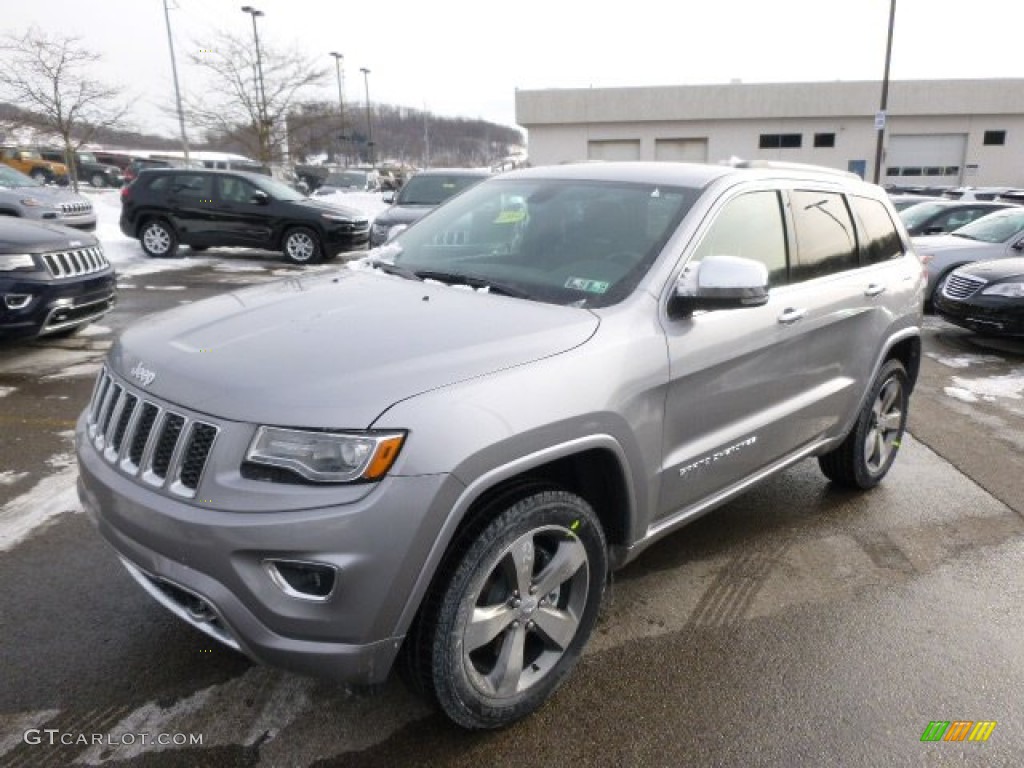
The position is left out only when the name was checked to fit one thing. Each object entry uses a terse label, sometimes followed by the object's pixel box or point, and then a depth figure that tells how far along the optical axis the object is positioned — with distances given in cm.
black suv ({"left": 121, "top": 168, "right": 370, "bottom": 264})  1384
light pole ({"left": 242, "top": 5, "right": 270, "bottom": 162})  2891
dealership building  3891
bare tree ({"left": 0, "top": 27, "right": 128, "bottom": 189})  2039
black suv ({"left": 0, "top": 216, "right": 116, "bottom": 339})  601
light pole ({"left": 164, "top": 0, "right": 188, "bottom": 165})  2967
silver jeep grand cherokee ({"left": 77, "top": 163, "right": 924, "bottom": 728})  196
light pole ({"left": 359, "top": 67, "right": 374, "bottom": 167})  5970
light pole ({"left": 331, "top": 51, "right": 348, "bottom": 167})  3173
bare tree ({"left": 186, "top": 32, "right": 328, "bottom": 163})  2925
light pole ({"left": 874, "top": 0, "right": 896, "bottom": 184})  2494
